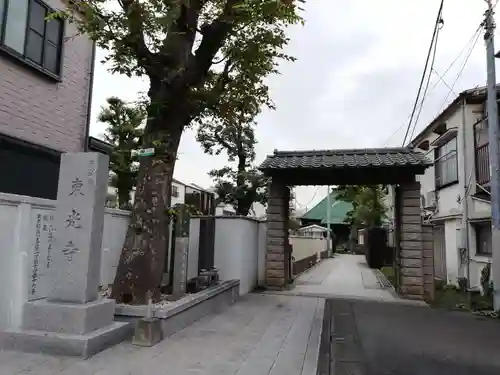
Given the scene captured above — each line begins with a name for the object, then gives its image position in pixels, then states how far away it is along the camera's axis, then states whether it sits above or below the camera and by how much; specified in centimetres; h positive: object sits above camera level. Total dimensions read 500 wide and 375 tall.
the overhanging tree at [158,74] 654 +269
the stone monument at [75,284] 494 -64
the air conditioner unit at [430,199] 1534 +167
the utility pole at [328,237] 3170 +26
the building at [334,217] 4578 +255
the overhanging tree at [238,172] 1983 +316
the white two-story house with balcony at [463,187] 1134 +168
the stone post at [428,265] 1030 -53
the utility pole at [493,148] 862 +203
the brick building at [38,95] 805 +294
